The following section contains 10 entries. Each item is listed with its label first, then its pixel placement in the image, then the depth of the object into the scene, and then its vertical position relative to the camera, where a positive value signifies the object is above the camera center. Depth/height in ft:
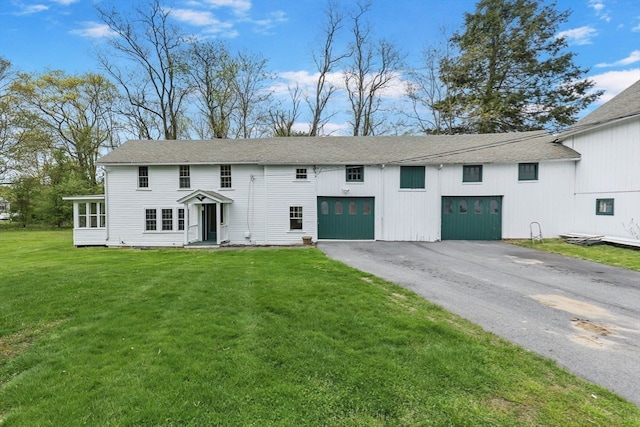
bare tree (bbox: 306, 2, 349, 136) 98.99 +42.85
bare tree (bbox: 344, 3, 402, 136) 98.32 +39.44
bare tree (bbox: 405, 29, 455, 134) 95.14 +35.67
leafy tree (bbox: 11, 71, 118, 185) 99.81 +31.51
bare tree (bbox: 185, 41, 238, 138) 95.86 +38.29
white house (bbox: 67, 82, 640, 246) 54.13 +2.13
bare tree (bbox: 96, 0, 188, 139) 90.99 +43.88
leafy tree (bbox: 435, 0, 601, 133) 87.81 +37.48
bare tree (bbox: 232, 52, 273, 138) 96.58 +33.62
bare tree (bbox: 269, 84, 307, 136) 101.19 +28.02
